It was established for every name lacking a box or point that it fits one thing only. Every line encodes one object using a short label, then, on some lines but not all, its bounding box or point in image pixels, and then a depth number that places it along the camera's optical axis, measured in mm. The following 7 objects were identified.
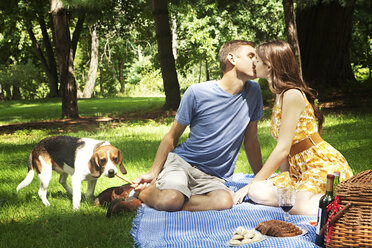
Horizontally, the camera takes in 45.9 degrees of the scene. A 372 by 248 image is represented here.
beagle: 3836
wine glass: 3428
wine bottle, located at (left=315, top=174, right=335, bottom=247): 3072
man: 4203
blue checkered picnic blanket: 3279
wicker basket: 2875
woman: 3877
